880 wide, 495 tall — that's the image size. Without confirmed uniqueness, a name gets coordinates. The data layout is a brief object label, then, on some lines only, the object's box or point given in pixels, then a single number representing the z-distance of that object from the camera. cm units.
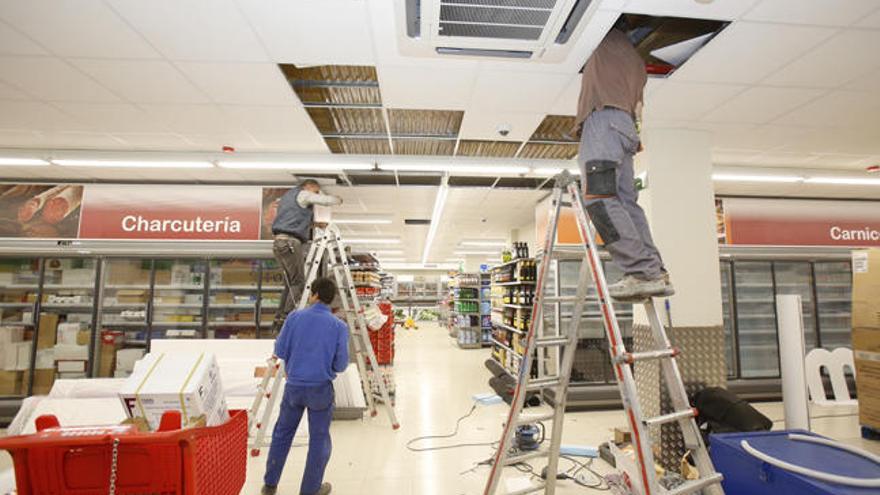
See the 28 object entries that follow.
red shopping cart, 114
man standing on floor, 310
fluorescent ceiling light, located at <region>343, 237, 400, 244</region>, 1365
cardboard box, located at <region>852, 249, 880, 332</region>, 450
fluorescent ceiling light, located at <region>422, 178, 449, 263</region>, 699
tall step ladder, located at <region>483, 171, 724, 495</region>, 162
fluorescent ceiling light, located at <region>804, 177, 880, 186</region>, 604
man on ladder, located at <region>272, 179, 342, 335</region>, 483
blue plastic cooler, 179
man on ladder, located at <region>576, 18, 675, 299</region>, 192
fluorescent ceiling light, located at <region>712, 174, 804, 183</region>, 589
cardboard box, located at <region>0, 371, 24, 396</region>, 580
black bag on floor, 307
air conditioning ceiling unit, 256
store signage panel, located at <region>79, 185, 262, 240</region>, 620
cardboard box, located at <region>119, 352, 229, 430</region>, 130
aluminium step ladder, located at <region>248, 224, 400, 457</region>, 403
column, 396
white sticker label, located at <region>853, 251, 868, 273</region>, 462
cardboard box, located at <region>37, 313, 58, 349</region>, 594
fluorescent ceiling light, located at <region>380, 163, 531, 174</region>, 568
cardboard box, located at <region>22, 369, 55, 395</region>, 591
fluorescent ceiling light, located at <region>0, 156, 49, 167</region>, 535
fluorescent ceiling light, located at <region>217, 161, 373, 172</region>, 552
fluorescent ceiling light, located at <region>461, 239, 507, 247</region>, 1441
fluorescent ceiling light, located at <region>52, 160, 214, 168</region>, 537
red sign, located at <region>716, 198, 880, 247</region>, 647
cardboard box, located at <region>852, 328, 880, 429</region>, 444
